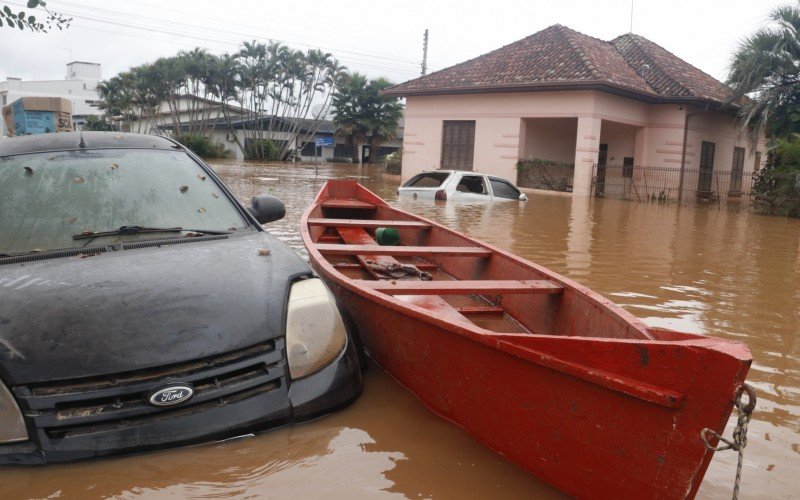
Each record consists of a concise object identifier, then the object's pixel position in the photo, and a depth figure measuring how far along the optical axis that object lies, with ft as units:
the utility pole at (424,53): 165.68
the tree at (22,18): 15.59
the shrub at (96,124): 191.95
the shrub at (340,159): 171.71
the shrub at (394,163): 98.37
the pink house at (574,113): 73.67
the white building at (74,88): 212.93
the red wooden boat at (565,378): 7.40
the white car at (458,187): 52.47
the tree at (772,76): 62.03
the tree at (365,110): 157.07
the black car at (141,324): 8.34
